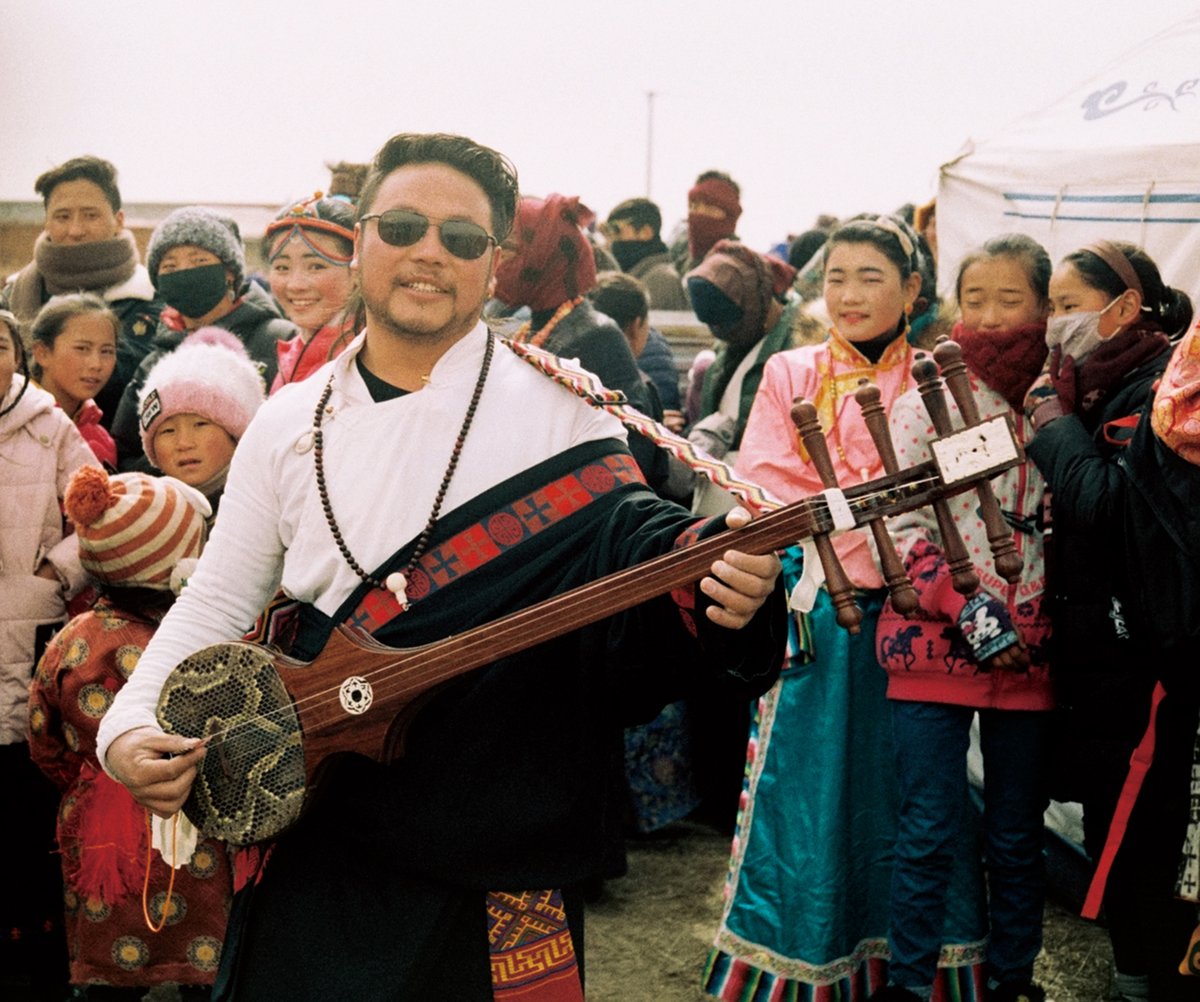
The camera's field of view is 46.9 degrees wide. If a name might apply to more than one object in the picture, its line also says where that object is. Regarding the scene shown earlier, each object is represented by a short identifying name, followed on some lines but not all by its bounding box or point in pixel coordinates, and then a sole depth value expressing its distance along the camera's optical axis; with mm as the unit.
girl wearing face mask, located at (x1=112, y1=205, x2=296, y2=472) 4922
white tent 4676
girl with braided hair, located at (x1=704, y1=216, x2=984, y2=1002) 3791
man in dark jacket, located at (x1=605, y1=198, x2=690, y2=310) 8922
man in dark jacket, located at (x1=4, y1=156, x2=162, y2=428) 5582
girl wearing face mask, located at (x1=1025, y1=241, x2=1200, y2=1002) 3168
